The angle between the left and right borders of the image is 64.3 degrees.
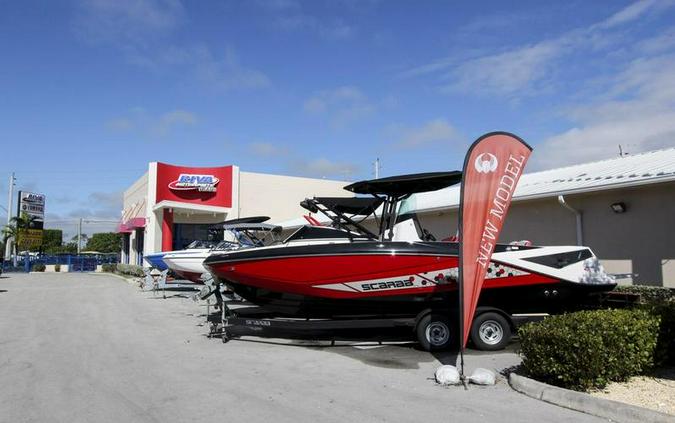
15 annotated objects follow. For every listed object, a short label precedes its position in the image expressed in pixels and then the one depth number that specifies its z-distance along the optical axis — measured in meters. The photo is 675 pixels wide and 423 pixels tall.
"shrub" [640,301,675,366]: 6.32
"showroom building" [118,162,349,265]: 30.78
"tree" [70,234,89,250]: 116.11
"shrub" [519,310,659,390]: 5.55
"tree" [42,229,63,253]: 95.31
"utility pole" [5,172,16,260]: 58.64
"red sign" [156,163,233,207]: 31.20
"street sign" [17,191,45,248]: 55.38
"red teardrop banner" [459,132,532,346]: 6.36
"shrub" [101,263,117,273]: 41.72
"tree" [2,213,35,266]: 54.72
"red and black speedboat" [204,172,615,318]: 8.43
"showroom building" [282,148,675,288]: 10.06
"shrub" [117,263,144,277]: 30.83
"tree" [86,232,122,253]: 102.97
